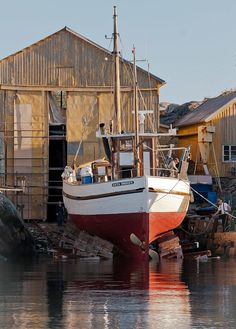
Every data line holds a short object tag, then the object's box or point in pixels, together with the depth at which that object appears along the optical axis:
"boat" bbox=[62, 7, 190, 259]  39.97
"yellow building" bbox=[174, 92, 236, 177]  56.28
